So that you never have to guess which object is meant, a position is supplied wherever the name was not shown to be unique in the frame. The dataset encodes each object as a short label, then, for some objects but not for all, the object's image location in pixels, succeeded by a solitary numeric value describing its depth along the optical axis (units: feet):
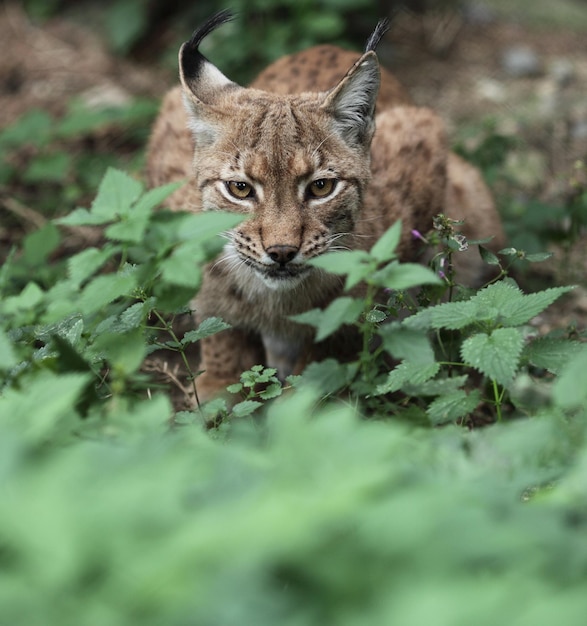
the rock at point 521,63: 47.52
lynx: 22.79
